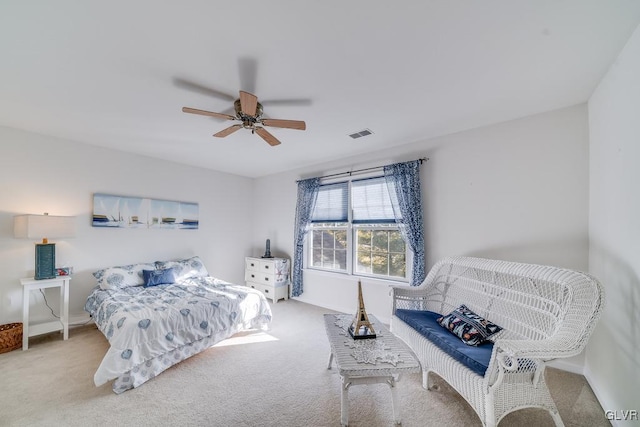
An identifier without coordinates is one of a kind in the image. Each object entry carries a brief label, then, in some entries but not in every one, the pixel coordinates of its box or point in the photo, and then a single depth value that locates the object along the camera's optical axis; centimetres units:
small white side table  278
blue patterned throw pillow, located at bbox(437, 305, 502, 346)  200
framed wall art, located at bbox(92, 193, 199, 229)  366
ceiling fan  198
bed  220
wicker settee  152
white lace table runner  178
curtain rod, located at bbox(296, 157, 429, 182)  331
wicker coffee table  169
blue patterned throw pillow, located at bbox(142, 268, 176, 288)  354
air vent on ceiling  314
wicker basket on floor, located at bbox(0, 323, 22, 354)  267
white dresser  457
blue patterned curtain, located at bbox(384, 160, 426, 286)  326
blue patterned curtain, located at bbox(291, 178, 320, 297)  451
